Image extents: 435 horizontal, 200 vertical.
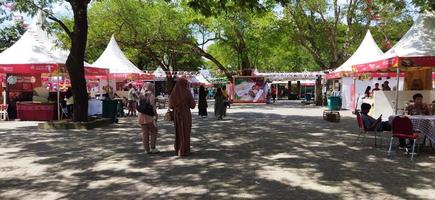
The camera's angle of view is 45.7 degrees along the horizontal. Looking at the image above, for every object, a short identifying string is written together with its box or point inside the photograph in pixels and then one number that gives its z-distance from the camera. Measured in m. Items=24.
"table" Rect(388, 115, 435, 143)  10.73
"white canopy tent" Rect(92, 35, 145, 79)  25.48
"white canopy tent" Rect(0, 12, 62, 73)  18.80
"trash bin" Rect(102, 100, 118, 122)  19.53
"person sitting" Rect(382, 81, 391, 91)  20.61
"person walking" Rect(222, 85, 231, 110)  22.89
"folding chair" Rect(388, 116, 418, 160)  10.36
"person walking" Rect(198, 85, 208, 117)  22.56
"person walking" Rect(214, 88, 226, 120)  21.52
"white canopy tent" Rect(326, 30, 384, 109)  22.66
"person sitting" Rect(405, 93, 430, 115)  12.81
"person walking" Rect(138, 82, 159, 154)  10.79
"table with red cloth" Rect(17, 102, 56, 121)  20.52
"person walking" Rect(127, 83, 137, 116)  23.62
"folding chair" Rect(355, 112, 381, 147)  11.79
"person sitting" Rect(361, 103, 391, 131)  11.82
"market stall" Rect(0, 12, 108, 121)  18.95
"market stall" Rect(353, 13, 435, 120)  13.10
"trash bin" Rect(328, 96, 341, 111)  28.78
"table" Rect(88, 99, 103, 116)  20.17
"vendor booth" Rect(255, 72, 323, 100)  43.25
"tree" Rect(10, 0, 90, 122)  17.08
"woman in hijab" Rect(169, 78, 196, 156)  10.51
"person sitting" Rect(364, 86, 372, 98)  22.62
